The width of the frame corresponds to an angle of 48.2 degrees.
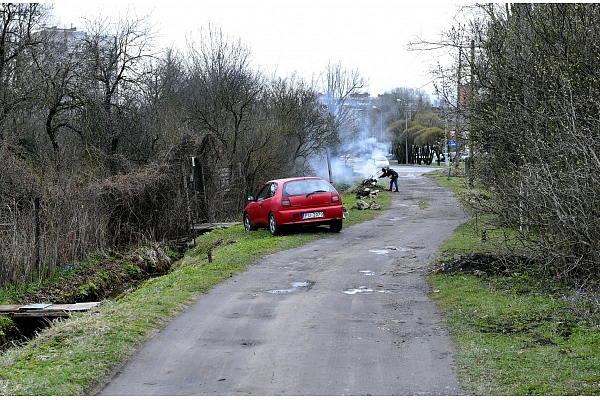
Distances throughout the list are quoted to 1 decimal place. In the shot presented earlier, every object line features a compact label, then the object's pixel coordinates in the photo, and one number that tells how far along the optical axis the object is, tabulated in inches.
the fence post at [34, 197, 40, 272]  592.7
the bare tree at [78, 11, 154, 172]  1012.5
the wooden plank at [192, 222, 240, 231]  908.6
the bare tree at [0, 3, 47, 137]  860.0
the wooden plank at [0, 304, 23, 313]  479.6
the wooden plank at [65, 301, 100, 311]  450.9
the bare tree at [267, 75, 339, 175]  1471.5
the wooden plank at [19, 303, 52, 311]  472.0
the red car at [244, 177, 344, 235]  717.9
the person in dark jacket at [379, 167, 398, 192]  1397.6
